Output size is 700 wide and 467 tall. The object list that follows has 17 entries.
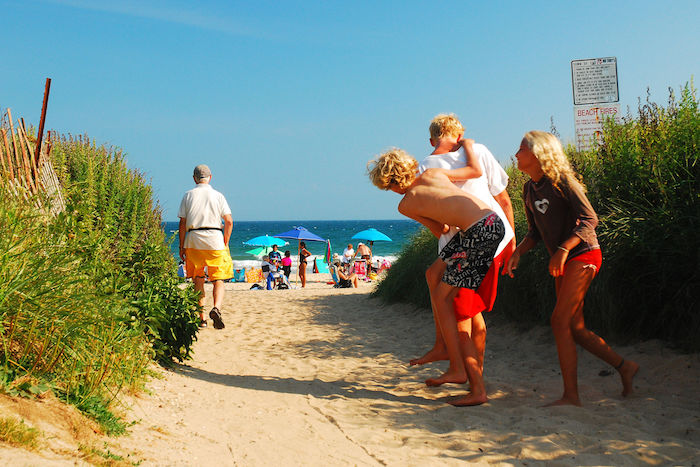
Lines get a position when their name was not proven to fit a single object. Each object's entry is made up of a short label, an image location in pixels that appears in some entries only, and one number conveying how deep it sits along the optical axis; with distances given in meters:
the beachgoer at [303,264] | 18.36
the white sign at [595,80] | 8.23
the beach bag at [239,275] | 24.73
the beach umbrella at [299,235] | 25.38
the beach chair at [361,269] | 19.97
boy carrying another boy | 3.99
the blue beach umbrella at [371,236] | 25.59
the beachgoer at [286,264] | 19.75
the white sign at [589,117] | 7.84
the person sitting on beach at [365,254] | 20.35
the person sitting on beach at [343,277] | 16.73
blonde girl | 3.67
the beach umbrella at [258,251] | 28.84
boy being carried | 3.79
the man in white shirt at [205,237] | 6.39
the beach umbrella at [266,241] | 26.85
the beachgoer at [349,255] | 19.30
